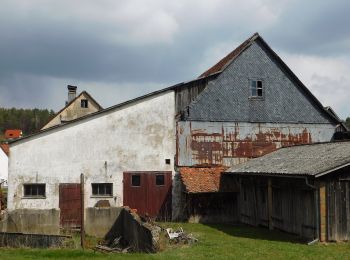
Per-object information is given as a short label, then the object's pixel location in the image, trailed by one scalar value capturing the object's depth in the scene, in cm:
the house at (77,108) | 4844
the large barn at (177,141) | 2416
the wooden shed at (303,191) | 1719
